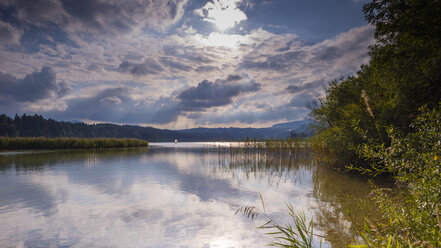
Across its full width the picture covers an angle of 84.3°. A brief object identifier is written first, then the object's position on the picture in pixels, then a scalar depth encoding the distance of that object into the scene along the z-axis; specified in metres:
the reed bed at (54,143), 41.88
